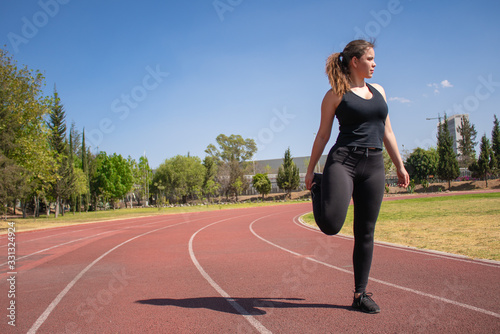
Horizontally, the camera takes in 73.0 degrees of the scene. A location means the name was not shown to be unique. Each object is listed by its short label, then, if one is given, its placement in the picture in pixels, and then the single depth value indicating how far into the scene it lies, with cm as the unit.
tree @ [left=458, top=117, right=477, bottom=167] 8694
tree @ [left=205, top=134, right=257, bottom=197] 8894
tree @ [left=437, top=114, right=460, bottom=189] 5641
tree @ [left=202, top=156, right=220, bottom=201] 6764
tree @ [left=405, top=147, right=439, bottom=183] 6300
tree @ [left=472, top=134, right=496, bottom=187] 5509
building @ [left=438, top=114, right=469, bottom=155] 12888
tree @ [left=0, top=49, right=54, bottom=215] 2152
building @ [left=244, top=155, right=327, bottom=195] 7550
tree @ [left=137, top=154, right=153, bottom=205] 6694
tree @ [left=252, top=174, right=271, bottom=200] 5862
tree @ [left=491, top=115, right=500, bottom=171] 5962
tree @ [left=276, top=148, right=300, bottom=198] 5881
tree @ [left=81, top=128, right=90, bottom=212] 5397
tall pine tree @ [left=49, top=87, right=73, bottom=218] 4022
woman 291
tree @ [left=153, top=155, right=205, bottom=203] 6248
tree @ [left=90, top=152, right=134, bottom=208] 6003
